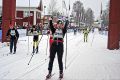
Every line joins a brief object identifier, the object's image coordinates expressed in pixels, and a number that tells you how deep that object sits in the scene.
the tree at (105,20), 84.88
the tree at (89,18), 106.16
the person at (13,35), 12.35
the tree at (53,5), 77.08
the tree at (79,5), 94.63
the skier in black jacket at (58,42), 6.85
